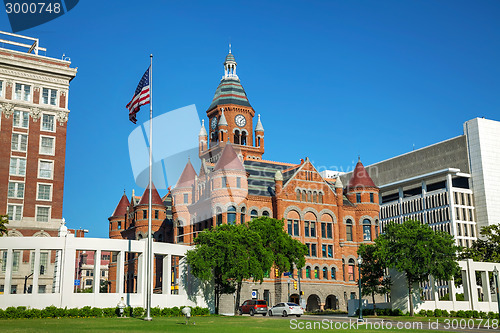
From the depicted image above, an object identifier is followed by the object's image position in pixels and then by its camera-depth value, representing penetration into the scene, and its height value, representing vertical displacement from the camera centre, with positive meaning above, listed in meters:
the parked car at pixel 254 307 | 55.84 -2.31
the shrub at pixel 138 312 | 45.95 -2.09
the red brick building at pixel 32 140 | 76.00 +20.45
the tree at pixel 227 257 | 53.53 +2.63
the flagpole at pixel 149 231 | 39.04 +3.83
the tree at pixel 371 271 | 60.56 +1.20
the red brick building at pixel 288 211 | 78.94 +10.83
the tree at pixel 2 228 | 52.66 +5.70
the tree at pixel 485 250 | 76.87 +4.16
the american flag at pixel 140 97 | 41.28 +13.75
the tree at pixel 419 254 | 56.12 +2.76
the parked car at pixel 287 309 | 52.72 -2.46
